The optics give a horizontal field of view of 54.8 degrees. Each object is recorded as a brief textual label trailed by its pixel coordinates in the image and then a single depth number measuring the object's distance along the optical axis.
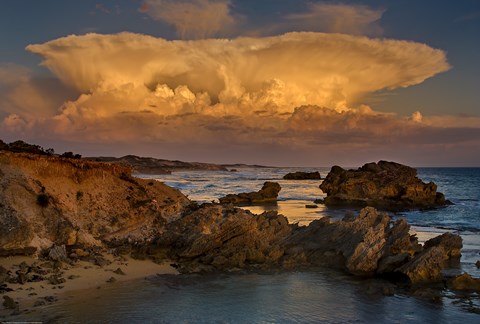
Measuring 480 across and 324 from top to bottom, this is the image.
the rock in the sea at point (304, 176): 131.75
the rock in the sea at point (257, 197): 54.47
